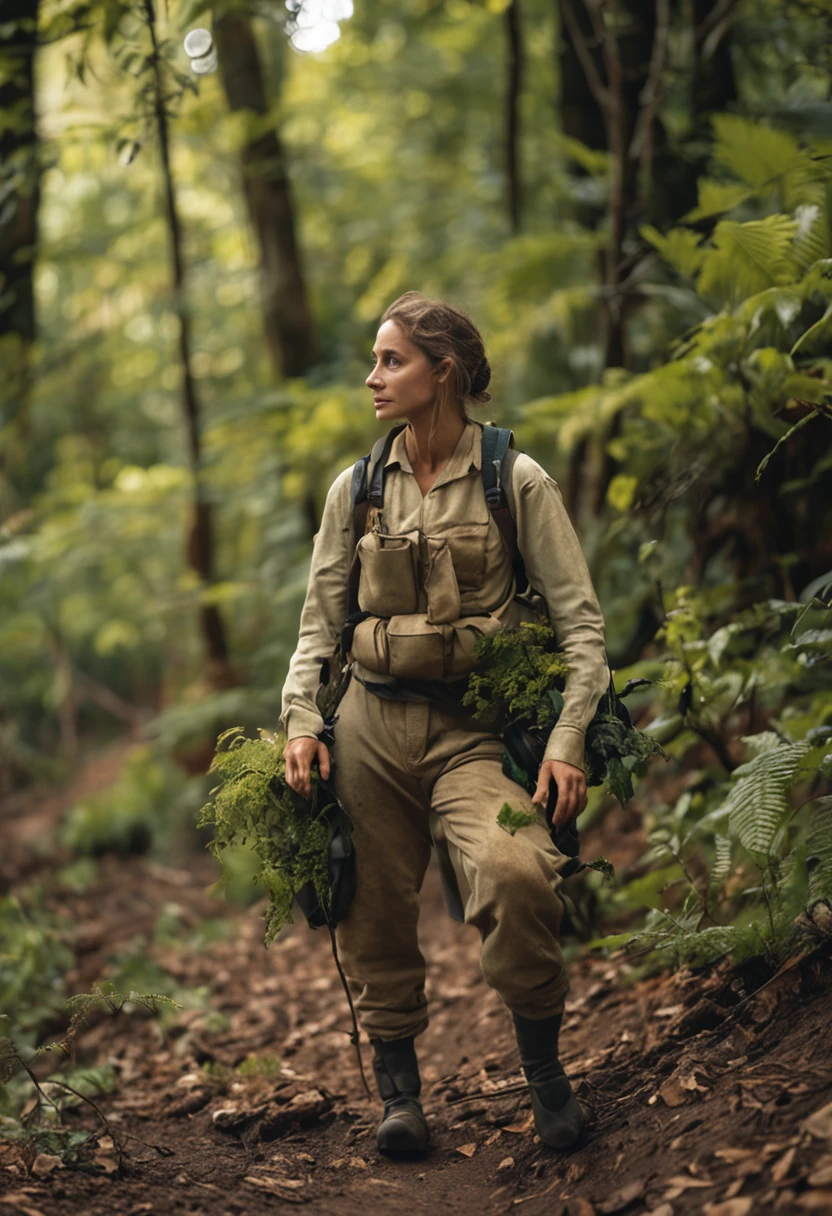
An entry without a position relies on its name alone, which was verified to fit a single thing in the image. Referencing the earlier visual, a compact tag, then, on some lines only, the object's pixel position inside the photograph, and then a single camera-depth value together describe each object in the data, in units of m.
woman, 3.28
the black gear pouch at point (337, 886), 3.55
